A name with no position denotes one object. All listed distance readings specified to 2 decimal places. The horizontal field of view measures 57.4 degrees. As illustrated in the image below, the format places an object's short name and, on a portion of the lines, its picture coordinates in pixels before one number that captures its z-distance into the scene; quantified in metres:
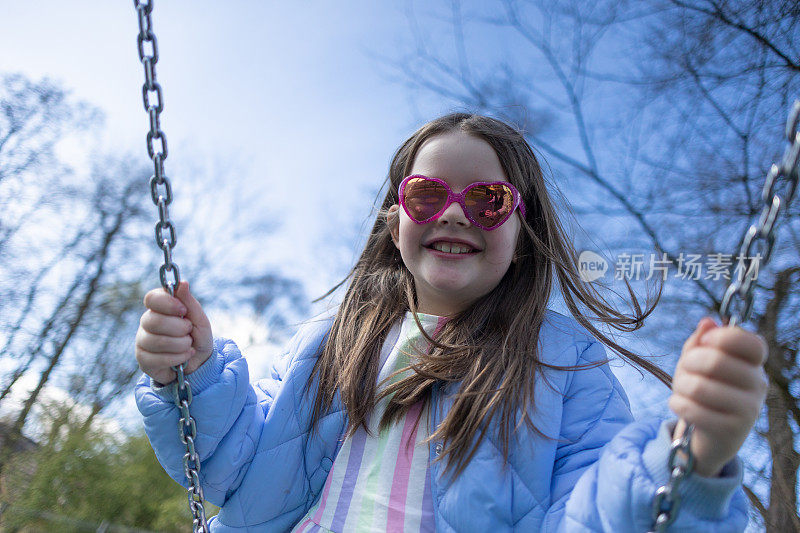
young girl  0.58
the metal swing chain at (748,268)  0.42
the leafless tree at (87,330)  5.21
